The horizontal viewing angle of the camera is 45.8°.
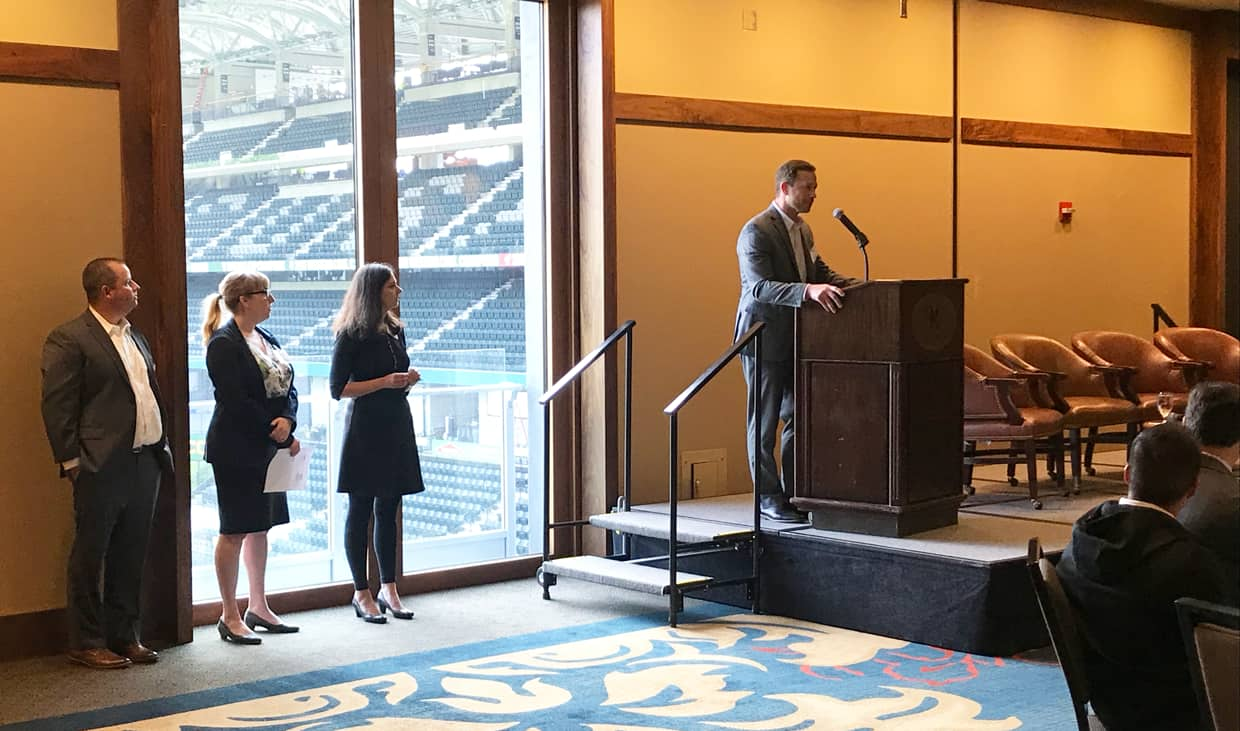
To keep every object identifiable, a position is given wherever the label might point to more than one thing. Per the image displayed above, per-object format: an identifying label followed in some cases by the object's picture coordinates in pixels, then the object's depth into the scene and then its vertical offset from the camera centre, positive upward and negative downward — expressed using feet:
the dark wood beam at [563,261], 22.03 +0.91
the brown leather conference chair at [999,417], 21.20 -1.50
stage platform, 16.78 -3.18
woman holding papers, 17.49 -1.21
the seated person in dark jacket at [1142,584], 9.31 -1.78
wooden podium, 17.85 -1.15
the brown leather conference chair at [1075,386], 22.20 -1.15
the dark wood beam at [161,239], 17.67 +1.07
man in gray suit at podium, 19.30 +0.31
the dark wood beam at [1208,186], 28.81 +2.58
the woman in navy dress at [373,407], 18.31 -1.05
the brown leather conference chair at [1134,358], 22.84 -0.73
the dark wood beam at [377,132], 20.08 +2.63
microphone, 17.89 +1.09
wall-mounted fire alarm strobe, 28.50 +1.97
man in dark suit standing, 16.39 -1.36
